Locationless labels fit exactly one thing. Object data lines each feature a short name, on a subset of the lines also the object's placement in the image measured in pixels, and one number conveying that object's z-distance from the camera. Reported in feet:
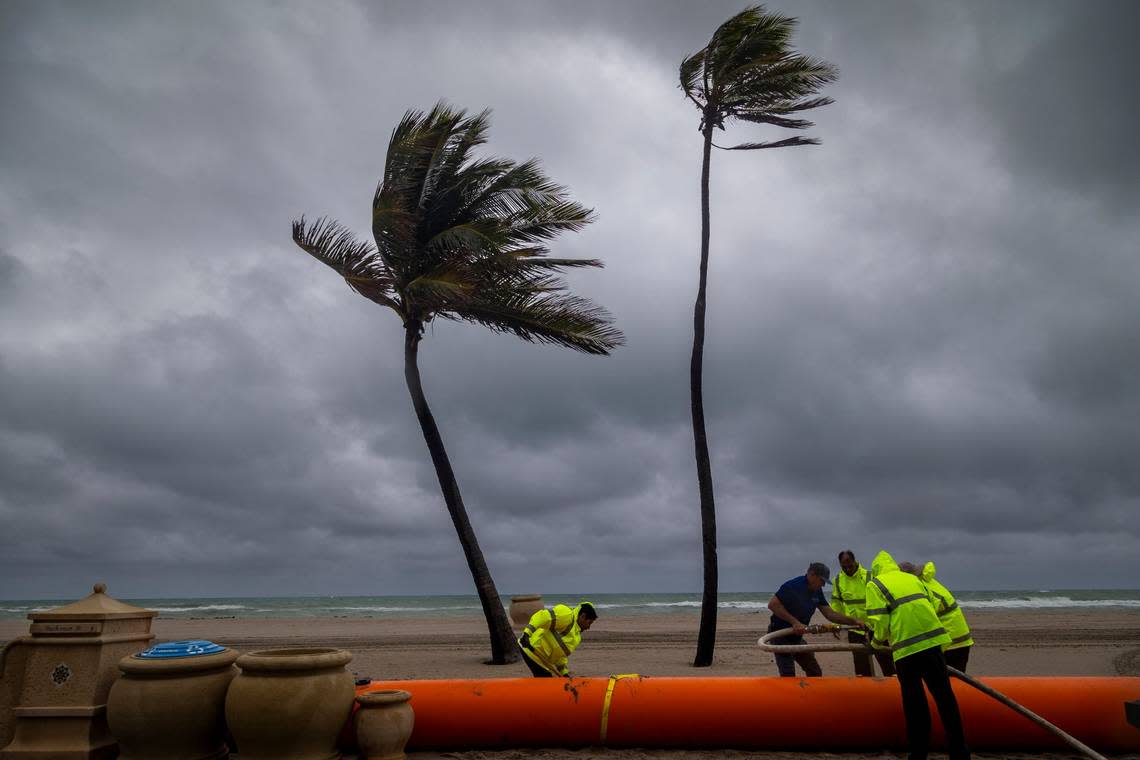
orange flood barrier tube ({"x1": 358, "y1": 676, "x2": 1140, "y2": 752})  20.74
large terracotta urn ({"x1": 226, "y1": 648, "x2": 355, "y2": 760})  17.88
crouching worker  24.98
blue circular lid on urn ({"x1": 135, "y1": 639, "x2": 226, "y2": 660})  19.13
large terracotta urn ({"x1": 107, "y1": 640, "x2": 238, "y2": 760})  17.99
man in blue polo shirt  27.61
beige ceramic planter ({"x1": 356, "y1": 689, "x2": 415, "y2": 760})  19.43
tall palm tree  42.39
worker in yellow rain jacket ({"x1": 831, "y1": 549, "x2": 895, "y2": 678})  28.35
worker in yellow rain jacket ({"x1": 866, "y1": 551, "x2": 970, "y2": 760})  18.97
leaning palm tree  43.88
